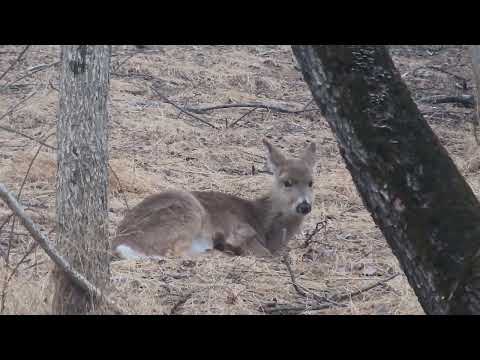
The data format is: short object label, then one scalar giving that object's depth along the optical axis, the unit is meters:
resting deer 16.62
